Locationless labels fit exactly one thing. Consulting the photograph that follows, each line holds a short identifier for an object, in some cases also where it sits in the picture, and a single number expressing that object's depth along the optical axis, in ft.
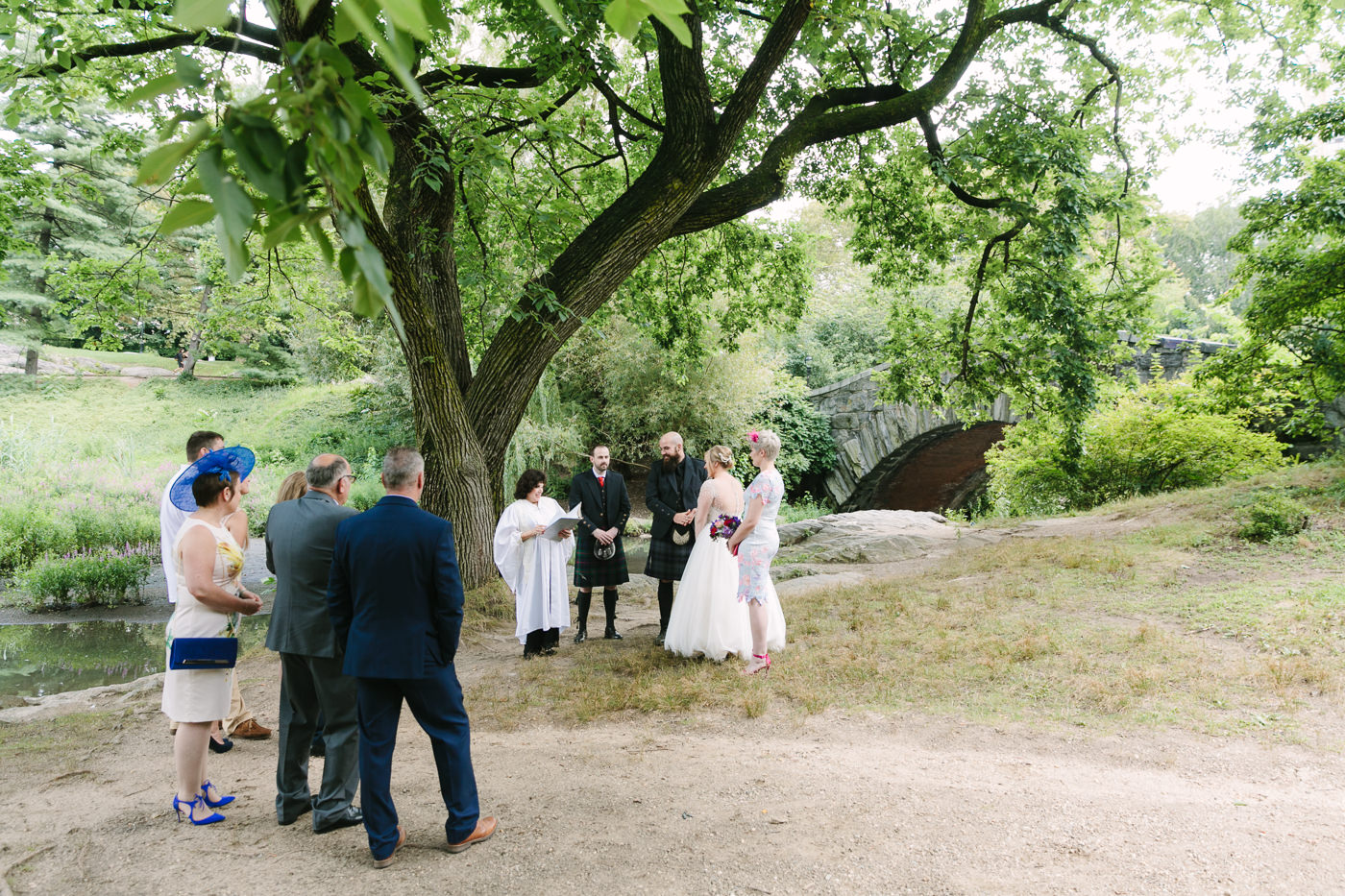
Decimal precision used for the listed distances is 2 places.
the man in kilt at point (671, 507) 22.48
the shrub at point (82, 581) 34.81
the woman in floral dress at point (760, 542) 19.30
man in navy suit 10.41
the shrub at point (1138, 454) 40.73
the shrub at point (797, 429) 70.95
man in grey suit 11.61
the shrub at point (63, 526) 39.93
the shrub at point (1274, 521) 26.43
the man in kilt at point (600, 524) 23.39
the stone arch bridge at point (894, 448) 63.05
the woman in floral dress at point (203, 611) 11.43
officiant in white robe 21.95
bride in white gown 20.31
